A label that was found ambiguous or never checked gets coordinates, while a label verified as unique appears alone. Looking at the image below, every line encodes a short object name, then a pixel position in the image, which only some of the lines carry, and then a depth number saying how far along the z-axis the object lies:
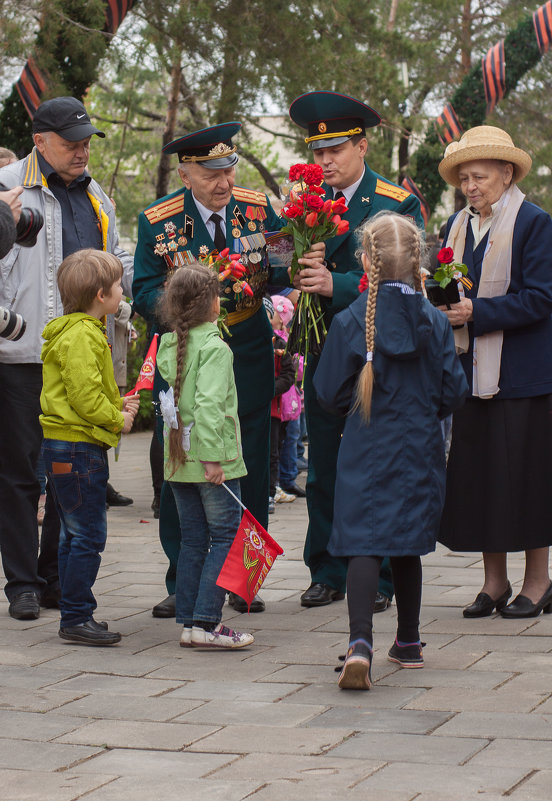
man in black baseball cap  8.74
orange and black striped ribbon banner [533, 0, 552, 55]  28.77
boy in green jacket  7.83
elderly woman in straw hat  8.27
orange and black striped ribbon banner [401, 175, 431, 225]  27.44
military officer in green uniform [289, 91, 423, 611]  8.72
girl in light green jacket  7.58
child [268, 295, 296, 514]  14.22
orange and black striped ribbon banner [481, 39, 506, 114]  30.38
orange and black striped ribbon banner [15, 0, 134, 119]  17.95
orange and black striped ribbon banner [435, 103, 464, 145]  29.58
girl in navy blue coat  6.82
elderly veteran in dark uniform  8.66
